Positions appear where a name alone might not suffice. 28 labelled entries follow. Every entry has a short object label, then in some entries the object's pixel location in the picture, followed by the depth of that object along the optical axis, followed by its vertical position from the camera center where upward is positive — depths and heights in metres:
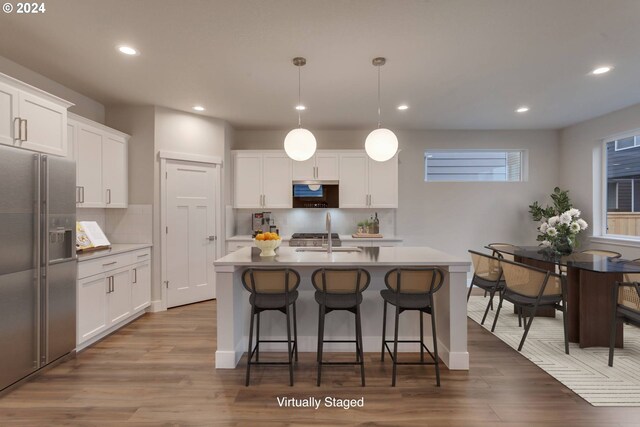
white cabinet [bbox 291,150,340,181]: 5.44 +0.76
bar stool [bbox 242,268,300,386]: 2.54 -0.61
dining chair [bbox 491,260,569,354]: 3.08 -0.76
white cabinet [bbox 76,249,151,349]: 3.18 -0.92
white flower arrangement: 3.86 -0.21
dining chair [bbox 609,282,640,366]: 2.73 -0.82
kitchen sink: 3.39 -0.39
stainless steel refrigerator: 2.38 -0.41
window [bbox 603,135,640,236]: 4.73 +0.43
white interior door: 4.57 -0.28
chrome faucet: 3.17 -0.21
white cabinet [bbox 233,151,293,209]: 5.44 +0.57
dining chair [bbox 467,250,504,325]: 3.83 -0.76
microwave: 5.42 +0.31
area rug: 2.41 -1.35
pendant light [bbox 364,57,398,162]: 3.03 +0.66
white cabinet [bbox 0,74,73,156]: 2.43 +0.78
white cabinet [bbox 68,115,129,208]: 3.56 +0.59
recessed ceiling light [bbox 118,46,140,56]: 2.88 +1.49
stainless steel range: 4.87 -0.43
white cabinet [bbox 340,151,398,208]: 5.45 +0.53
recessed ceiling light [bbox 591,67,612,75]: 3.30 +1.51
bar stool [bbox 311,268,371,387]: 2.51 -0.63
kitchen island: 2.77 -0.89
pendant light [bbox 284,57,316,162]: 3.00 +0.65
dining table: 3.13 -0.87
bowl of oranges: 2.98 -0.29
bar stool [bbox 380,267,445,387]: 2.50 -0.60
